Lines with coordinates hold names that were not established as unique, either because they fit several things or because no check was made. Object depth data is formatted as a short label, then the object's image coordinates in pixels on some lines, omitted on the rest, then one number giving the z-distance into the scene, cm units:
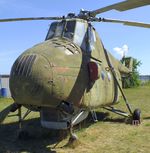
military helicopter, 424
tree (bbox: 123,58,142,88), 2111
